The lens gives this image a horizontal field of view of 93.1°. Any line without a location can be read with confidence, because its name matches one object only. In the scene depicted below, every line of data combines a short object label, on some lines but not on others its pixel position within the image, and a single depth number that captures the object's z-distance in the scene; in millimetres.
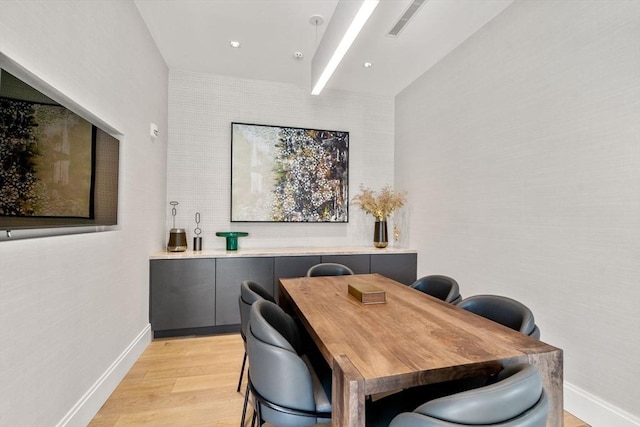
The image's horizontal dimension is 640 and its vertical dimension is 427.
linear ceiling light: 1813
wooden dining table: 962
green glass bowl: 3511
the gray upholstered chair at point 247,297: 1782
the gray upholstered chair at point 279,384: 1186
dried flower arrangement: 4039
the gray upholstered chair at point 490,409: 739
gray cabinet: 3047
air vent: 2421
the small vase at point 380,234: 4004
